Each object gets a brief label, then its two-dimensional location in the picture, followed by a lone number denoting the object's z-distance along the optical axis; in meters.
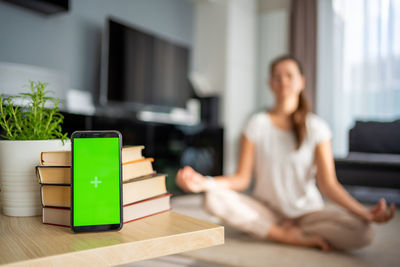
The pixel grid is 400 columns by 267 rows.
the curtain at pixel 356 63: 3.36
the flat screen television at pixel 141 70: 2.50
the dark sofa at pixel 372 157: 2.51
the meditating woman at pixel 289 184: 1.40
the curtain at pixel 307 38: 3.74
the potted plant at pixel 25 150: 0.55
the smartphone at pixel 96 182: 0.48
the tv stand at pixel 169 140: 2.10
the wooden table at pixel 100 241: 0.40
